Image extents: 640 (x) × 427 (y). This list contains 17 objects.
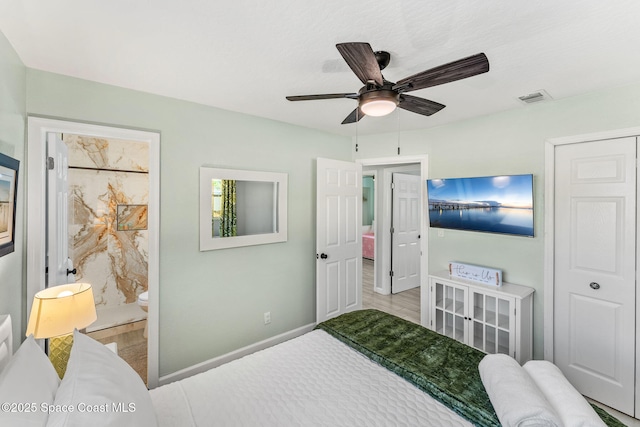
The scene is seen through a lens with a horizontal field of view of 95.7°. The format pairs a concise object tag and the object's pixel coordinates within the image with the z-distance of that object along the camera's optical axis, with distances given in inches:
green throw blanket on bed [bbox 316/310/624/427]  52.1
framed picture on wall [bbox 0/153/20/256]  53.1
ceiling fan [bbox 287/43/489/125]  49.0
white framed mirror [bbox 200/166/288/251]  102.3
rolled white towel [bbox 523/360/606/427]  42.9
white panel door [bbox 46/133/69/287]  77.4
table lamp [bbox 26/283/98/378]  58.0
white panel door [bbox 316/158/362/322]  129.4
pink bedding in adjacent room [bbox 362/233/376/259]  275.6
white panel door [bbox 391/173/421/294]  187.6
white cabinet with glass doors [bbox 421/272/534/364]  98.4
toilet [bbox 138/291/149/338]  124.9
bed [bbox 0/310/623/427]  37.4
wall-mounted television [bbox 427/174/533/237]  102.1
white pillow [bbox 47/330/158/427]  34.1
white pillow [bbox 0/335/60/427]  31.5
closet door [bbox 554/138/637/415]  84.1
